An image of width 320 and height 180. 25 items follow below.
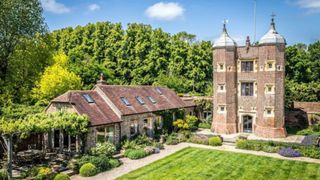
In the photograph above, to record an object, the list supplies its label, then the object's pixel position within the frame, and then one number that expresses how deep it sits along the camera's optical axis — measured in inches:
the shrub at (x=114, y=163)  793.1
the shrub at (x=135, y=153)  887.1
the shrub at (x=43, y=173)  645.3
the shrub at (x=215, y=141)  1079.6
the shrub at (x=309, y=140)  1054.4
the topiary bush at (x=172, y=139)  1099.9
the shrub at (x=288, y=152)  922.1
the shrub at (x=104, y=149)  848.4
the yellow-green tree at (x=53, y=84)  1309.1
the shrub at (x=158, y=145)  1015.9
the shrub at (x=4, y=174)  628.7
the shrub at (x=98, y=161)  756.6
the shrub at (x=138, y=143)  976.3
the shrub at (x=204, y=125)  1445.3
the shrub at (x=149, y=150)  943.3
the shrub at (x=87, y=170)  714.8
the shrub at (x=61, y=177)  639.8
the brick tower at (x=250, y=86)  1213.1
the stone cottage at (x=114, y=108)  897.5
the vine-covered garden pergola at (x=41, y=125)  646.5
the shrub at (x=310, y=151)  903.1
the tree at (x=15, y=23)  1043.9
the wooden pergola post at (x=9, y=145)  651.5
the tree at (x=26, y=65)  1152.2
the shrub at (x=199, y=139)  1112.3
